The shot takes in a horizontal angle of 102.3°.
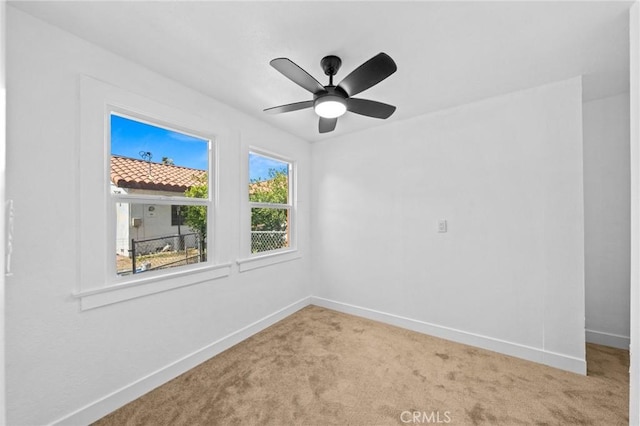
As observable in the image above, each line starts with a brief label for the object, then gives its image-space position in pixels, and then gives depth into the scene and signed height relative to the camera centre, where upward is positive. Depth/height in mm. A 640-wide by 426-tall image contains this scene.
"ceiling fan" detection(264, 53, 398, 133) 1479 +820
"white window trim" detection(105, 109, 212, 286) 1804 +105
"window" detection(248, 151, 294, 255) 3010 +123
